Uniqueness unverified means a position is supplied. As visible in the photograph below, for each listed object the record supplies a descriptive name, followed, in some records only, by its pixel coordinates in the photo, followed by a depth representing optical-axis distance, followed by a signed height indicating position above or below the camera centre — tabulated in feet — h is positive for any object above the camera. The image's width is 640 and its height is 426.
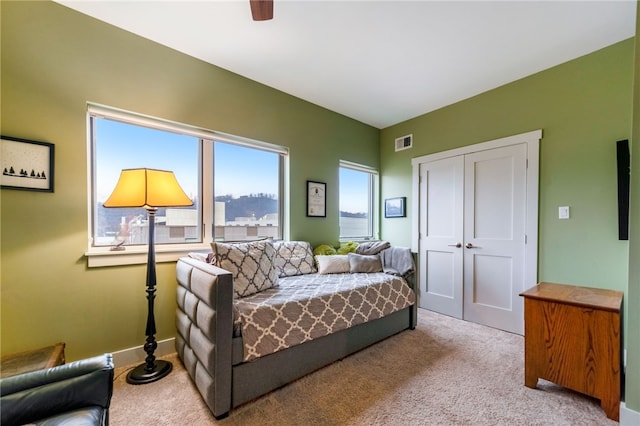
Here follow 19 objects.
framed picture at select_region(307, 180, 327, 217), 10.85 +0.54
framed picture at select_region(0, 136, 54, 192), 5.58 +1.00
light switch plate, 8.07 +0.02
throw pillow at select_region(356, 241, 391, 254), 10.25 -1.36
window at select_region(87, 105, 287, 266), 6.97 +0.97
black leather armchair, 2.98 -2.15
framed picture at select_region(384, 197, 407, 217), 12.55 +0.25
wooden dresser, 5.08 -2.62
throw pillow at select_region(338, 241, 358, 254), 10.63 -1.43
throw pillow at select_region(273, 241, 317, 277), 8.87 -1.59
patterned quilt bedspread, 5.50 -2.32
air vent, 12.42 +3.27
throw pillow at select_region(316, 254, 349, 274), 9.41 -1.83
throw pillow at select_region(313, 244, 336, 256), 10.21 -1.48
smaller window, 12.69 +0.52
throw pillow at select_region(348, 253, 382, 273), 9.48 -1.82
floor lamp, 5.87 +0.23
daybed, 5.06 -2.36
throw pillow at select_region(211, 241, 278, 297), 6.68 -1.36
